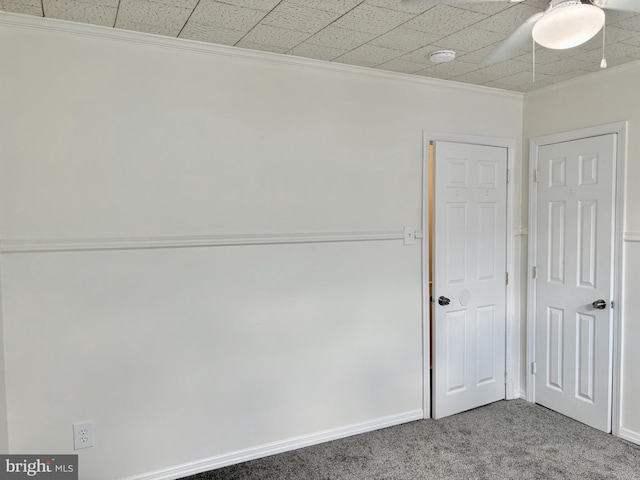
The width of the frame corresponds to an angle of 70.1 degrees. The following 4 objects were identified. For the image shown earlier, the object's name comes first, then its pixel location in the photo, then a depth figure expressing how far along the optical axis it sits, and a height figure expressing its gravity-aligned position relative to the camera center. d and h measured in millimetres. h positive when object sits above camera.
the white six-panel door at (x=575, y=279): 2994 -427
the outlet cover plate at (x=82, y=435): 2287 -1069
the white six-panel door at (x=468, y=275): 3234 -418
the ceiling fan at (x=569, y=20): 1460 +644
